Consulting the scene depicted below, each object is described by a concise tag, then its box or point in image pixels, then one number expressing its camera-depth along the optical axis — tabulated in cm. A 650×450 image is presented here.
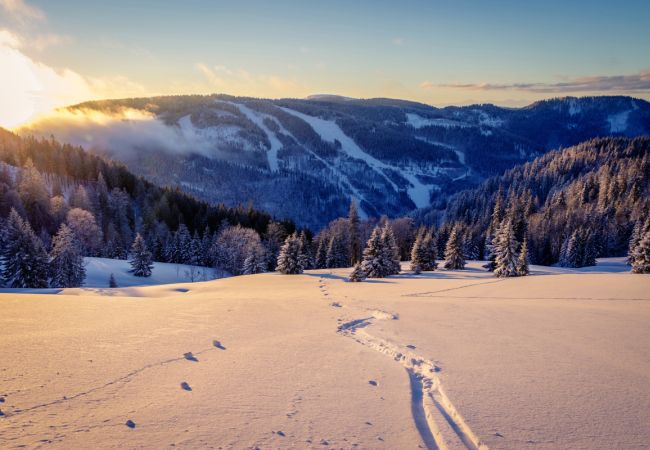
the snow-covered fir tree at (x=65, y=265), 4606
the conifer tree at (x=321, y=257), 6960
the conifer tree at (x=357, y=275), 3778
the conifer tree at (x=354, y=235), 6166
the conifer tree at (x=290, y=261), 4509
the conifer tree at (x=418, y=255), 5033
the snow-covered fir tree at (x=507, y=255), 4272
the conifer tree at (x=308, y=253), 6256
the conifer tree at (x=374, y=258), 4381
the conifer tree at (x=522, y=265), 4347
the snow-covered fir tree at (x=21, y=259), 4244
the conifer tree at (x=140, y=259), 5831
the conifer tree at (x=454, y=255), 5491
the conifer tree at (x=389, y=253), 4484
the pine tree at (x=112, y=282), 4834
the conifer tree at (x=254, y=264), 6145
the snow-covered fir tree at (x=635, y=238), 5425
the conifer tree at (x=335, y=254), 6875
